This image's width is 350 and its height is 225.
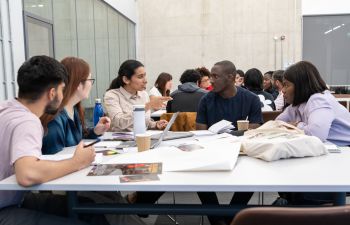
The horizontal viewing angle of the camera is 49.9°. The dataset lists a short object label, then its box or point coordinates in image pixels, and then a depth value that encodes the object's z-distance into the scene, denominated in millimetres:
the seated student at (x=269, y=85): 5914
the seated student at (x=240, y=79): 5634
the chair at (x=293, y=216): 826
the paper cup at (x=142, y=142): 1942
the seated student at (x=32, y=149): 1379
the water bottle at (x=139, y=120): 2330
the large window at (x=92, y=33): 5293
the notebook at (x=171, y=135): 2267
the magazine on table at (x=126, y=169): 1495
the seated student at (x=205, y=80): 5715
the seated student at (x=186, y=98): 4090
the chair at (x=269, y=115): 3370
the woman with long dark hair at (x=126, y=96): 3070
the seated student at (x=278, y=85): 4492
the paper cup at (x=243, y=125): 2568
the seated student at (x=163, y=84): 6172
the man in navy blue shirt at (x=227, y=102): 2992
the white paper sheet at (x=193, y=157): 1491
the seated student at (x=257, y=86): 4234
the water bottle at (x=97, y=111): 2734
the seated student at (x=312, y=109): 2172
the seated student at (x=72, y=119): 2102
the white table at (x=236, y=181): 1304
